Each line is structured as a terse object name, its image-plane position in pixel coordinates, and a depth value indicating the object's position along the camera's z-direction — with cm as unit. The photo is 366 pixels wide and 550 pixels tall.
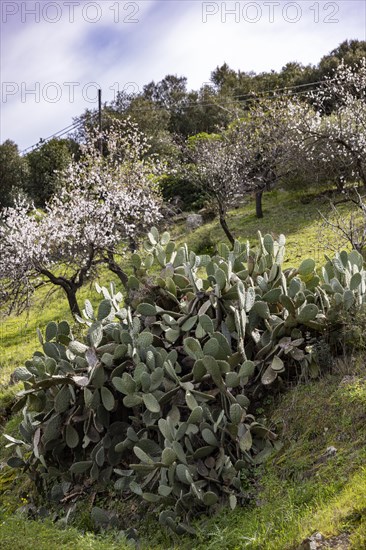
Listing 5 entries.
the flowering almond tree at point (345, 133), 1669
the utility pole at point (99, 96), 2304
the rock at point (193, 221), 2436
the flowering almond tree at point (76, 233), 1355
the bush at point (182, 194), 2727
